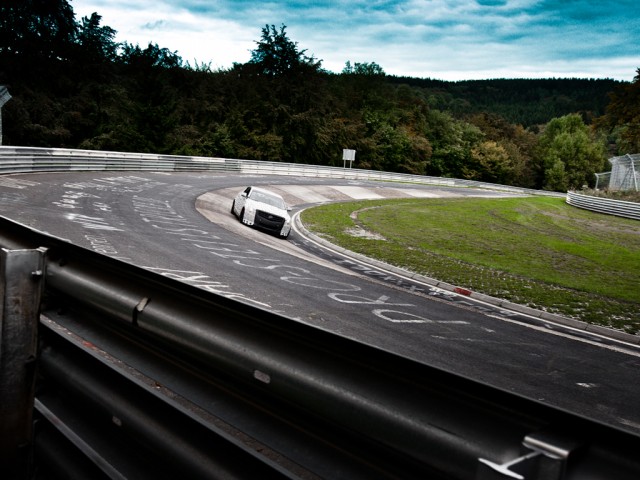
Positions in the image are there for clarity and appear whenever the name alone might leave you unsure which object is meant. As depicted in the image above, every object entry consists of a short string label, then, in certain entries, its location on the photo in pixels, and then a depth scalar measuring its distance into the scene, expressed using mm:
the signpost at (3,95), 27464
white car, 20797
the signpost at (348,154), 60562
